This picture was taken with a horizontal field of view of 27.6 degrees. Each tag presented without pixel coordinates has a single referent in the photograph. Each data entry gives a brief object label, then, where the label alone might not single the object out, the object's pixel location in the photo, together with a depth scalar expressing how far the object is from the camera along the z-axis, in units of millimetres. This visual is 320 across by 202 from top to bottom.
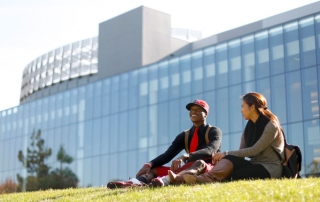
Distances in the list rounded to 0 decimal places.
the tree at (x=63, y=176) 47203
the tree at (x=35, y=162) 49938
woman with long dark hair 8367
